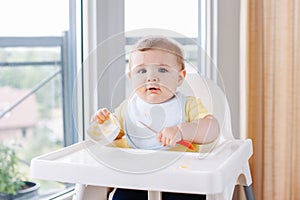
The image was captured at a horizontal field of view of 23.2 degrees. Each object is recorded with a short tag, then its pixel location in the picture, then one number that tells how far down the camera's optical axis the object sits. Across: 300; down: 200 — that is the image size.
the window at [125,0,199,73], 1.95
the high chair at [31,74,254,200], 1.70
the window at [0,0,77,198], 2.10
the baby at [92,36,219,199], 1.85
